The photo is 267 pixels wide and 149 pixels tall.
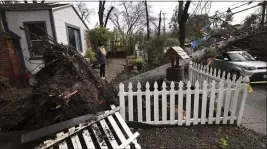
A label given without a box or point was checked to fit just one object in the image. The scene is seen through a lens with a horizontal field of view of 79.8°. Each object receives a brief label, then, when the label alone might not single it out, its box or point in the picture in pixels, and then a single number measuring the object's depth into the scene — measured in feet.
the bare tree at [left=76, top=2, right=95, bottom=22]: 92.07
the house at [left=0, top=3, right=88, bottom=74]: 22.82
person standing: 22.43
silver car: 21.93
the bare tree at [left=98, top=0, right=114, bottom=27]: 62.13
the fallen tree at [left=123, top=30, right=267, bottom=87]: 19.14
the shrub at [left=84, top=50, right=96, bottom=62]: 33.63
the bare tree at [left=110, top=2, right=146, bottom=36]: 93.61
